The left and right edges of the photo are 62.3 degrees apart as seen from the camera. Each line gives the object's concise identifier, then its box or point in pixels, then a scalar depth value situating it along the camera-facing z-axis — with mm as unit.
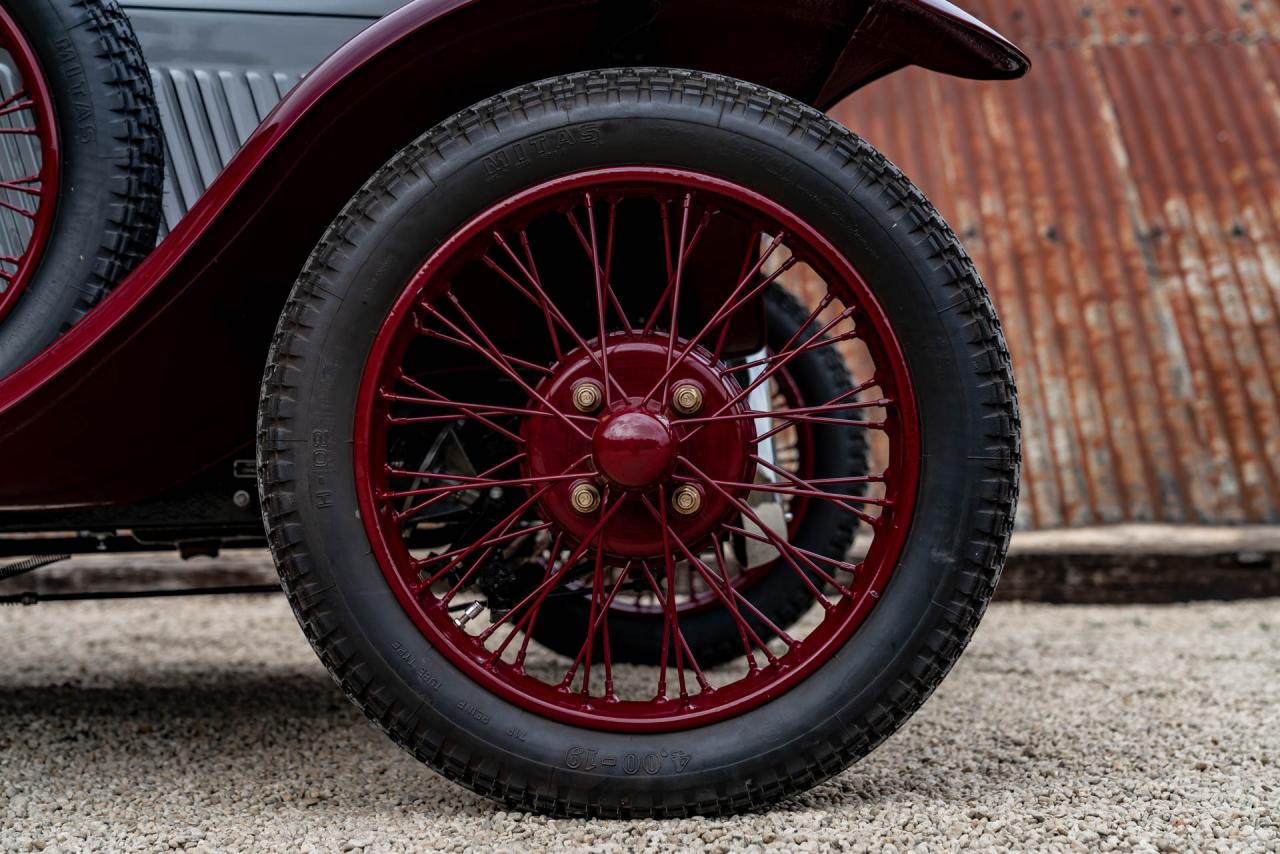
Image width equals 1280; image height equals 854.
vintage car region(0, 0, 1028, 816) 1462
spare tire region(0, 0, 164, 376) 1750
